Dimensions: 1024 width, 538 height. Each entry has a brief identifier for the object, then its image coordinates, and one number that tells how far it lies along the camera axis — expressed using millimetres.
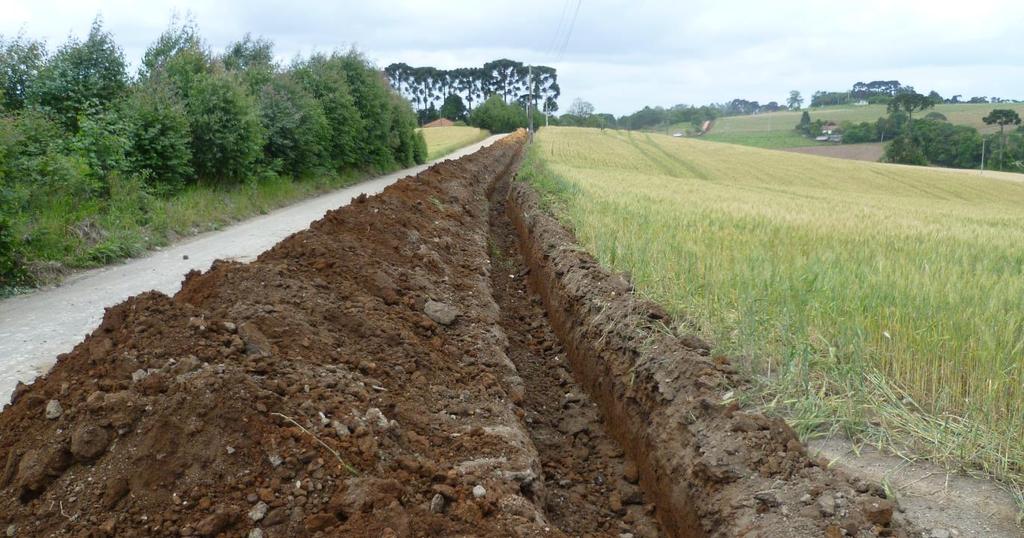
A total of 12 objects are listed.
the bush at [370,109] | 27217
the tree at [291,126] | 19656
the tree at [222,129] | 15281
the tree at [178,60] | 15516
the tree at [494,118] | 92125
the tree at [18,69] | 13102
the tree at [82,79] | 13328
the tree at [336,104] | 23906
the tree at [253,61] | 20453
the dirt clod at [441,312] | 6367
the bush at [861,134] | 78812
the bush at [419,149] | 35462
